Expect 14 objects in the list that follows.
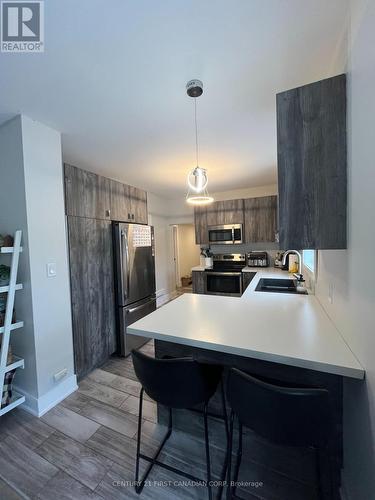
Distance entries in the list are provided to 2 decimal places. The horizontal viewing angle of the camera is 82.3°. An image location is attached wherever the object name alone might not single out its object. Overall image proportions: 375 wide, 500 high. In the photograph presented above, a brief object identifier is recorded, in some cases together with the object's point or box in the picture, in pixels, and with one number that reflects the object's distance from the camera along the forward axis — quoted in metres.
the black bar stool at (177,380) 1.10
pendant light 1.49
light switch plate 1.96
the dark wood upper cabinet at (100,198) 2.36
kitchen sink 2.64
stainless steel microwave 4.23
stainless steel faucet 2.54
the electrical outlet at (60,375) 2.00
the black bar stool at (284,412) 0.84
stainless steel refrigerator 2.86
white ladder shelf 1.68
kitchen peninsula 1.03
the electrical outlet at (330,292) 1.43
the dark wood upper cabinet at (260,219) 4.05
